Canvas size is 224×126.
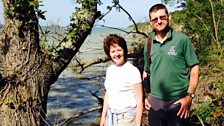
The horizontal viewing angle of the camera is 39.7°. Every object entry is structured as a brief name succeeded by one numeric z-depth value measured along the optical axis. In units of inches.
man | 111.2
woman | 112.2
